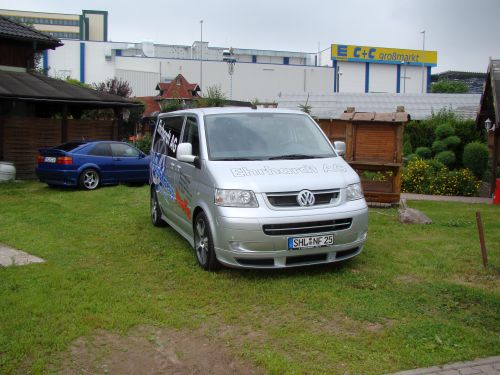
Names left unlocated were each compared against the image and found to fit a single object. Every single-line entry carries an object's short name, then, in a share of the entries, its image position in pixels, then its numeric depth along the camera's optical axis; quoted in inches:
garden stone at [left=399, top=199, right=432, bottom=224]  374.6
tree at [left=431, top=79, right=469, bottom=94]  2896.2
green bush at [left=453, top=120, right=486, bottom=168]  797.2
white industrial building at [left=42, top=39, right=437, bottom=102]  2736.2
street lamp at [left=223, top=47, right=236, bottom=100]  2546.8
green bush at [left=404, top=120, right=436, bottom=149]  856.3
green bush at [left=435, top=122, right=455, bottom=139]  795.4
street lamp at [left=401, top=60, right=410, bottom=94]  3309.5
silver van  231.0
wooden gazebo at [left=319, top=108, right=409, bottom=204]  455.2
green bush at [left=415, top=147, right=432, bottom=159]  777.6
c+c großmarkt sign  3233.3
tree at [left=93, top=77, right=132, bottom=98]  1764.3
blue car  565.3
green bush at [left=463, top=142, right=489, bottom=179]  716.0
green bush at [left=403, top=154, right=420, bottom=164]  695.0
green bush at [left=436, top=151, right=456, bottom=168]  746.2
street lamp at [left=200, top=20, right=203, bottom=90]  2706.7
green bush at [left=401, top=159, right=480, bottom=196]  592.7
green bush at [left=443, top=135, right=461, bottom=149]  776.9
